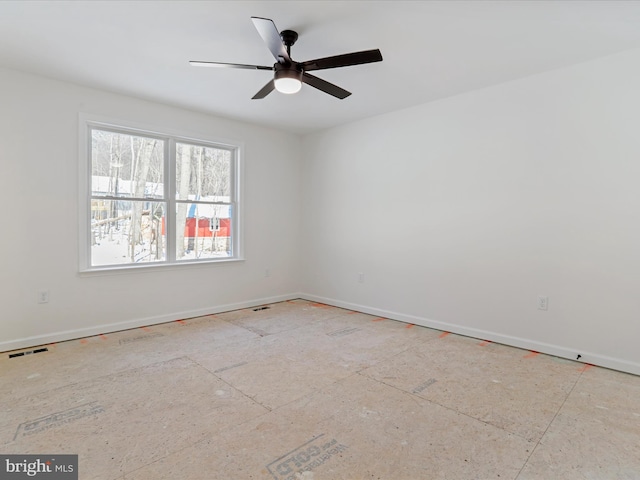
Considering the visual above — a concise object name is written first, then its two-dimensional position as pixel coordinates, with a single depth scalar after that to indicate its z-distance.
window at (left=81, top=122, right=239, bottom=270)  3.79
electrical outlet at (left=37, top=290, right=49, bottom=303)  3.38
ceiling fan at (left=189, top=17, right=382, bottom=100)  2.24
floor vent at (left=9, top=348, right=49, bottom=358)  3.09
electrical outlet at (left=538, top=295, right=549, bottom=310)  3.25
